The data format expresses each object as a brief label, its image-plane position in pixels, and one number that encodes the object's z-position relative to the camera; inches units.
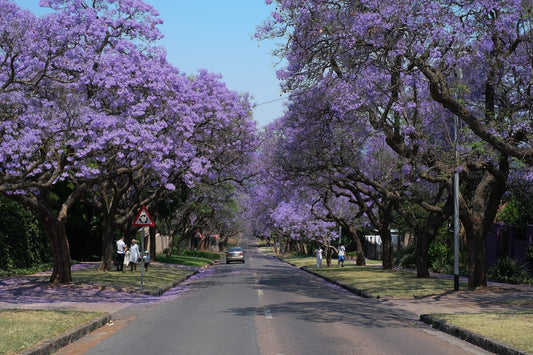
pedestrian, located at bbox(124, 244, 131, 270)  1299.5
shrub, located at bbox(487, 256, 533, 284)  1029.5
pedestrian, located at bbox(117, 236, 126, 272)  1227.2
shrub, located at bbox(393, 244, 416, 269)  1585.9
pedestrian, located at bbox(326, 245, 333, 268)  1735.7
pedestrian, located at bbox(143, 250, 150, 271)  1328.7
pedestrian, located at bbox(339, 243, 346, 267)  1656.0
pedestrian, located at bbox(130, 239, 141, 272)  1258.6
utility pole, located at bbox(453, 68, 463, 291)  812.0
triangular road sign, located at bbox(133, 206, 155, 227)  823.7
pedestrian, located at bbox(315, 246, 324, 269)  1605.6
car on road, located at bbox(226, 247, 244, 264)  2244.1
